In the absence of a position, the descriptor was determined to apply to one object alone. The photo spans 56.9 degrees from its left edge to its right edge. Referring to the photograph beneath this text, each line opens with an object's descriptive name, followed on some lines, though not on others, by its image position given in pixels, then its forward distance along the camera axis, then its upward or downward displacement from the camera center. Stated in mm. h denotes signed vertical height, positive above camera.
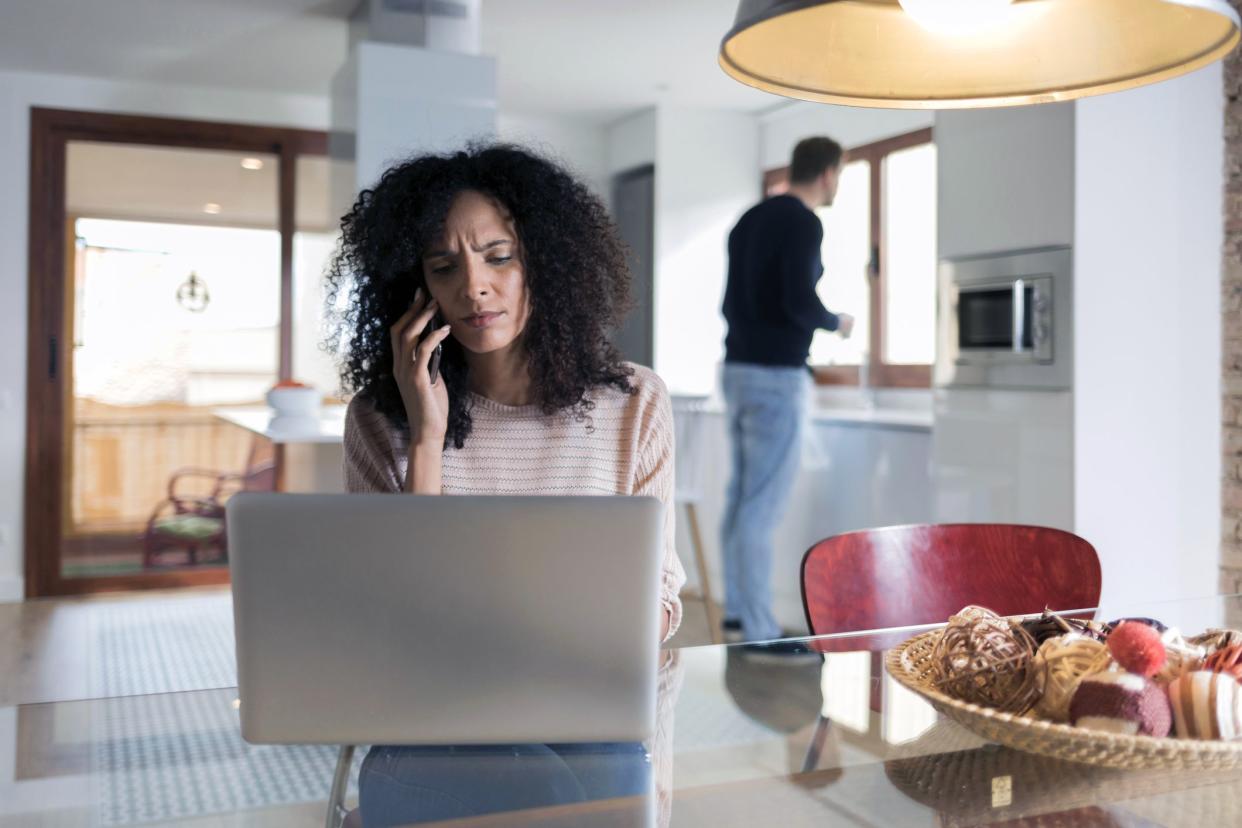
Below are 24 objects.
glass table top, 798 -273
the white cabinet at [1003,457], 2910 -99
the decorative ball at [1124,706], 816 -205
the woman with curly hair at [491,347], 1644 +103
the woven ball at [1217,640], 962 -186
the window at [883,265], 4660 +664
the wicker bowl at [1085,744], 792 -231
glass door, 5145 +312
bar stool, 4285 -199
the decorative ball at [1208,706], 815 -204
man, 3693 +241
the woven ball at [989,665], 896 -195
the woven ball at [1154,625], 962 -177
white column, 4062 +1122
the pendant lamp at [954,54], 1058 +353
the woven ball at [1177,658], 866 -181
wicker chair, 5250 -465
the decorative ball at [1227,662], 863 -182
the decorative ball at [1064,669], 863 -189
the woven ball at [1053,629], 966 -179
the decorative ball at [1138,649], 834 -166
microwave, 2902 +265
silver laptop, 837 -147
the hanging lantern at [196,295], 5320 +554
